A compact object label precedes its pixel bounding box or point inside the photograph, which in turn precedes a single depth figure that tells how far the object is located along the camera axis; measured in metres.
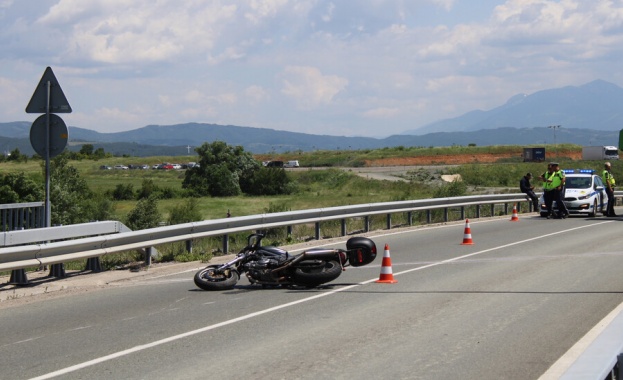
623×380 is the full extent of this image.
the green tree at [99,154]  170.52
